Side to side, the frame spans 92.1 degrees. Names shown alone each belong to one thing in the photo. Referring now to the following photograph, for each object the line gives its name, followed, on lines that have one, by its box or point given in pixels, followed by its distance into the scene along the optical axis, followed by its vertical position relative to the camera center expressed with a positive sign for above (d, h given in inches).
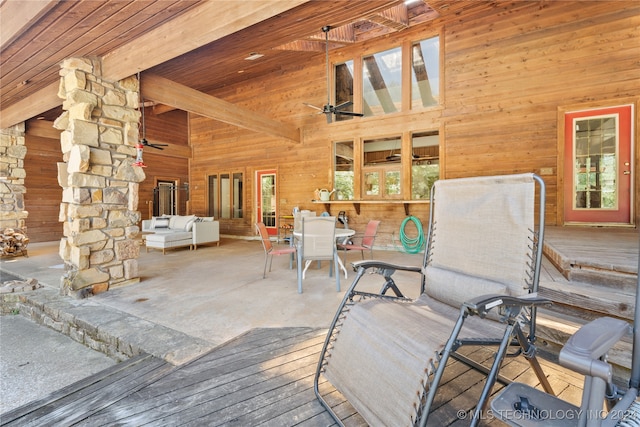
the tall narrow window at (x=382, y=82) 266.7 +109.8
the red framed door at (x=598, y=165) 190.2 +25.4
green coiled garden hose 250.1 -28.1
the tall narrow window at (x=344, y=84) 289.1 +115.2
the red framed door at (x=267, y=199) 339.8 +6.9
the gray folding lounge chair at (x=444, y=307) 43.3 -19.5
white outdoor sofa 251.8 -23.2
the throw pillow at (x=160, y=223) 295.7 -17.2
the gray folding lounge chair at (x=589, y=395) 29.7 -21.3
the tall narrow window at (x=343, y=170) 290.8 +33.4
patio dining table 159.0 -15.4
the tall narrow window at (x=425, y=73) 249.4 +109.5
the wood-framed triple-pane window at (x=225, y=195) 367.2 +12.3
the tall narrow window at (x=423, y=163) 252.8 +35.4
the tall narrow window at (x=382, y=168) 266.9 +32.6
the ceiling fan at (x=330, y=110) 215.7 +66.9
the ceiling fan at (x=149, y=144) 291.7 +60.1
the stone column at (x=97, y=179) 134.0 +12.3
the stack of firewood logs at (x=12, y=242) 227.9 -27.8
